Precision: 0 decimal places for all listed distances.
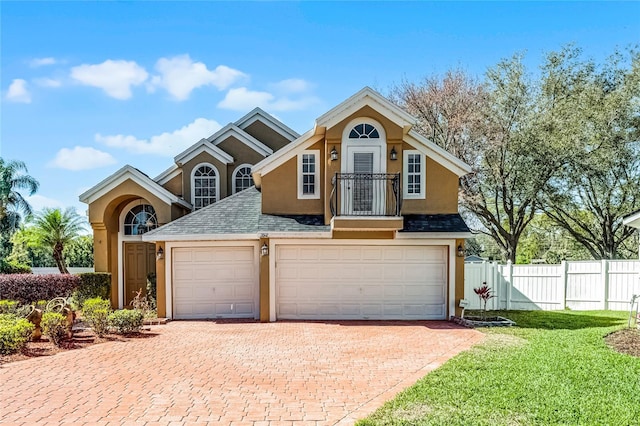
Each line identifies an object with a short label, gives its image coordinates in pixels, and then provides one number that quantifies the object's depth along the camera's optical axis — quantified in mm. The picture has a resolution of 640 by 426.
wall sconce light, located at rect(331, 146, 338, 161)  13609
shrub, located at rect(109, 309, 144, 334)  11164
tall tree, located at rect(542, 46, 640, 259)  19688
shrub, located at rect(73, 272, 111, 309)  15766
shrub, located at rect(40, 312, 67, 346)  10019
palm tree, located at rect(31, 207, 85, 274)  20406
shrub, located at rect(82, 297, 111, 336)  10859
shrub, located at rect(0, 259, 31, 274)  22062
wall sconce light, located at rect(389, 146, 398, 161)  13688
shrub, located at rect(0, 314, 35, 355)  9195
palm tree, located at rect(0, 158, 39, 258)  28906
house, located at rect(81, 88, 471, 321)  13578
